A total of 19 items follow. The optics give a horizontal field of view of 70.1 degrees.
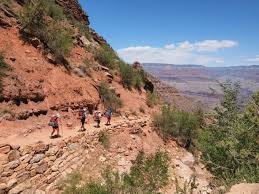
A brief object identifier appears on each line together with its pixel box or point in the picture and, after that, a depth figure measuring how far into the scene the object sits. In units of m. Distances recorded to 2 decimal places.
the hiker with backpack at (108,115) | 11.11
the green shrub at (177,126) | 13.29
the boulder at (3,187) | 6.11
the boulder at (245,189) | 4.24
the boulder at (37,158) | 6.96
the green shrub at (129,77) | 16.13
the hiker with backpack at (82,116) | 9.84
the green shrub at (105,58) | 15.92
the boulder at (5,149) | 6.60
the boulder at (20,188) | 6.27
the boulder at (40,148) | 7.17
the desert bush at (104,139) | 9.63
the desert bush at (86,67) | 13.53
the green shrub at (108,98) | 13.07
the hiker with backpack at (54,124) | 8.53
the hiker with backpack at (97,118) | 10.66
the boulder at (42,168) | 6.97
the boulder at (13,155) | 6.58
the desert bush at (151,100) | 16.06
